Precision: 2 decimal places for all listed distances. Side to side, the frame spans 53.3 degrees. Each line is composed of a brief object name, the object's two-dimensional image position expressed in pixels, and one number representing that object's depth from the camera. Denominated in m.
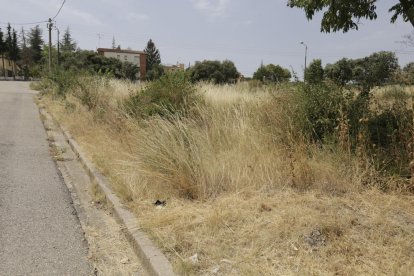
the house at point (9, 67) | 92.33
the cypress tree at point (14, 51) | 91.76
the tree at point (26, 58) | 90.72
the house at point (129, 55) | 91.38
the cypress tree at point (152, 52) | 109.57
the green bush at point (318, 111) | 6.23
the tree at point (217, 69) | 52.37
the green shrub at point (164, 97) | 9.46
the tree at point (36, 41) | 96.20
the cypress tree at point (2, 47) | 86.69
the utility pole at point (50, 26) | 39.75
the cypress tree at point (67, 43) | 101.81
